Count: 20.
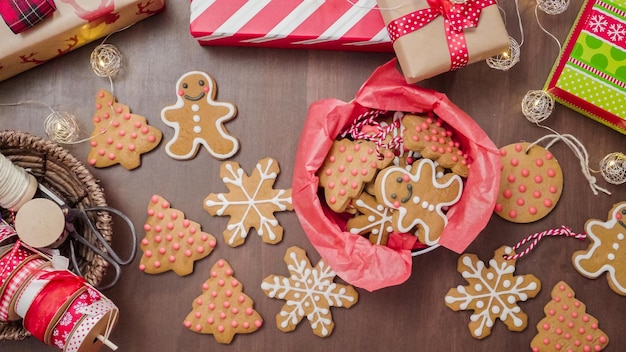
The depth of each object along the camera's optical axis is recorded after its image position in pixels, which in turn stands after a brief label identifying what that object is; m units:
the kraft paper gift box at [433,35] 1.16
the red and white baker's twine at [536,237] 1.30
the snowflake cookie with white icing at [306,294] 1.29
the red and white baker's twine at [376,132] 1.19
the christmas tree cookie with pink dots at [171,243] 1.29
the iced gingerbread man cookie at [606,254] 1.31
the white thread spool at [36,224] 1.13
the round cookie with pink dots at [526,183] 1.30
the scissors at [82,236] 1.16
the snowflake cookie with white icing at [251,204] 1.29
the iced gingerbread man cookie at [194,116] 1.30
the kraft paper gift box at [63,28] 1.19
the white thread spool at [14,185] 1.13
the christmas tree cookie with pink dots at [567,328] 1.30
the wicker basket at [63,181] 1.18
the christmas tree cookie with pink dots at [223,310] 1.28
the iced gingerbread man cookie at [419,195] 1.16
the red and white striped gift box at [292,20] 1.24
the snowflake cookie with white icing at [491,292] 1.30
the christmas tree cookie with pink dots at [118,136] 1.29
